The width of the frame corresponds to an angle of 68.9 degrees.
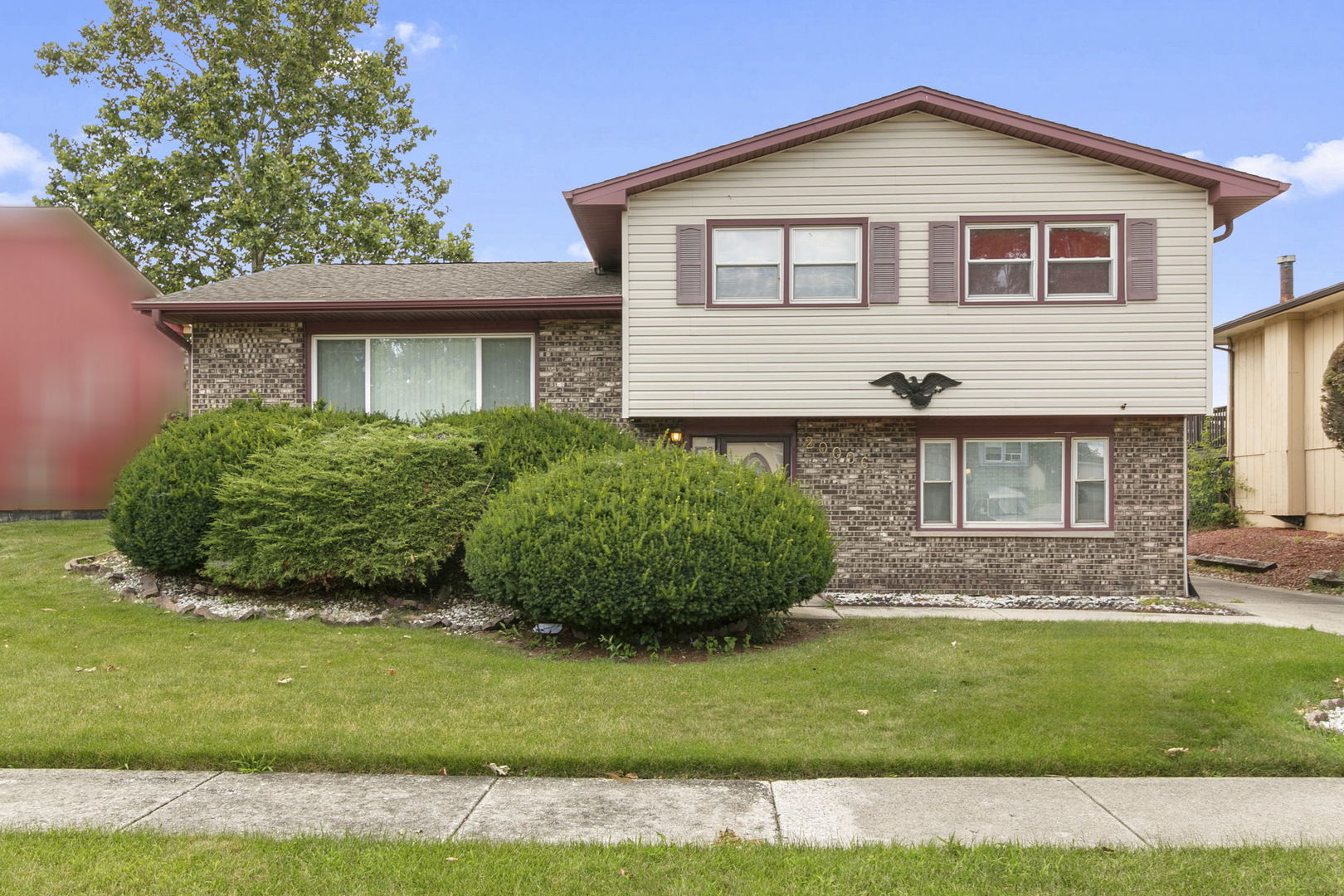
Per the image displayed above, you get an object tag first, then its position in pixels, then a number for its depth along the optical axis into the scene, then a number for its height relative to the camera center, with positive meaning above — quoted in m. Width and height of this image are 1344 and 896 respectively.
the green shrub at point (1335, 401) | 13.76 +0.71
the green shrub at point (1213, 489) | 21.00 -0.83
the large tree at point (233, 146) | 23.39 +7.54
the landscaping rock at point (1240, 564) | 15.54 -1.82
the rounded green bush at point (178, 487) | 10.52 -0.38
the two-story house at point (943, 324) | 12.20 +1.60
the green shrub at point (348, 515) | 9.98 -0.65
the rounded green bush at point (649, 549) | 8.18 -0.84
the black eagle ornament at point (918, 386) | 12.20 +0.82
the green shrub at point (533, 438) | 10.62 +0.15
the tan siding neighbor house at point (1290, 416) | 17.91 +0.70
